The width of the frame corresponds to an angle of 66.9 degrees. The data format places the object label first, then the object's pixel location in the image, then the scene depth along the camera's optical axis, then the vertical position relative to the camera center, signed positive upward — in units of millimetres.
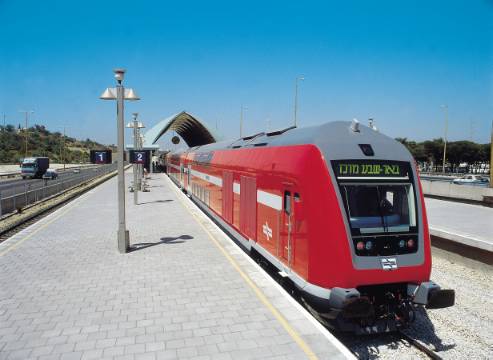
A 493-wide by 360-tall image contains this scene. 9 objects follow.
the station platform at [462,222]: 11312 -2426
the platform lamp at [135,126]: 25134 +2139
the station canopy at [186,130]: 55062 +4734
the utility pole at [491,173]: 18592 -606
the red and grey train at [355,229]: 5785 -1146
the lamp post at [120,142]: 10125 +394
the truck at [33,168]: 41750 -1434
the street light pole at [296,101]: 27459 +4253
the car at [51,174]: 38981 -2006
